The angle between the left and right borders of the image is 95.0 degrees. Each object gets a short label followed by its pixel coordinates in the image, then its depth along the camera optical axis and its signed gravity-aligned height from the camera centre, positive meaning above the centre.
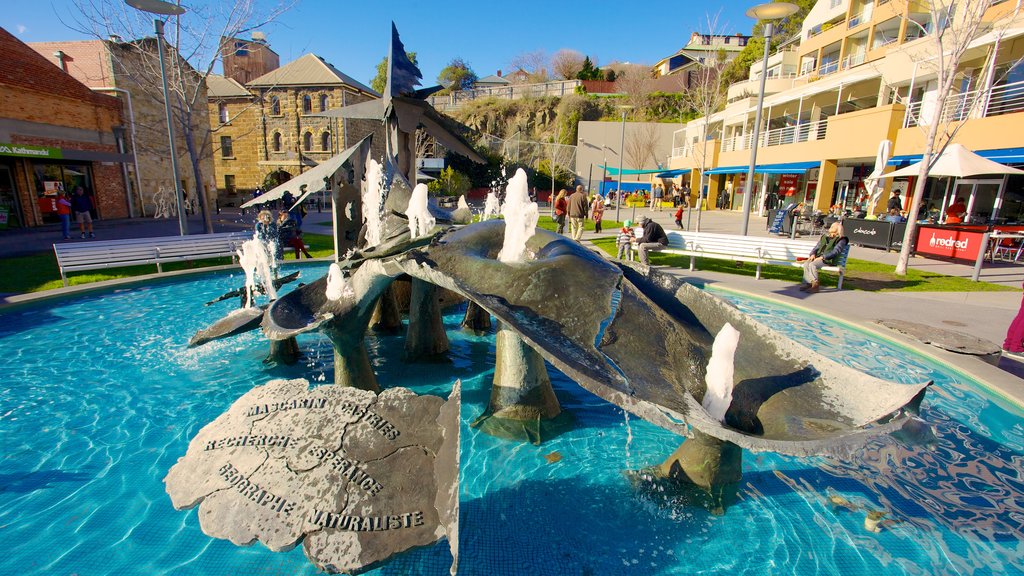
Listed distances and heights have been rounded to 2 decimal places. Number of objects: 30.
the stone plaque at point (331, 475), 2.52 -1.68
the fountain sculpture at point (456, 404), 2.55 -1.24
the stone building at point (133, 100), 23.03 +4.53
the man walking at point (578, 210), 15.41 -0.40
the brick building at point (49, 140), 18.06 +2.01
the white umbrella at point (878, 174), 13.97 +0.90
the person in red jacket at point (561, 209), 16.32 -0.39
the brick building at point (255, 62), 43.97 +12.61
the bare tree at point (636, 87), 53.31 +13.25
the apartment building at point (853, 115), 17.14 +4.26
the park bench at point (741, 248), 10.71 -1.12
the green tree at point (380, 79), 58.94 +14.77
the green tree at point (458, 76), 67.81 +17.15
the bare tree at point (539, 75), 68.50 +17.93
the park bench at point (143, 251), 9.72 -1.35
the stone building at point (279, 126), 37.38 +5.34
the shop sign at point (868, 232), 15.40 -0.97
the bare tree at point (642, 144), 49.97 +5.81
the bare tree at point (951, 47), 10.16 +3.47
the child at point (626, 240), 12.12 -1.04
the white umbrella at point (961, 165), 13.39 +1.15
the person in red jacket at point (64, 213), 15.30 -0.80
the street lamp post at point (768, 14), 10.72 +4.30
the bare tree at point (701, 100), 22.33 +5.91
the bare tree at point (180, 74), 13.81 +3.82
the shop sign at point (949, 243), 12.55 -1.05
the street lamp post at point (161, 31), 10.45 +3.87
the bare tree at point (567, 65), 68.88 +19.48
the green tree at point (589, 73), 64.62 +17.10
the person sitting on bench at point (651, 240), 11.41 -0.98
